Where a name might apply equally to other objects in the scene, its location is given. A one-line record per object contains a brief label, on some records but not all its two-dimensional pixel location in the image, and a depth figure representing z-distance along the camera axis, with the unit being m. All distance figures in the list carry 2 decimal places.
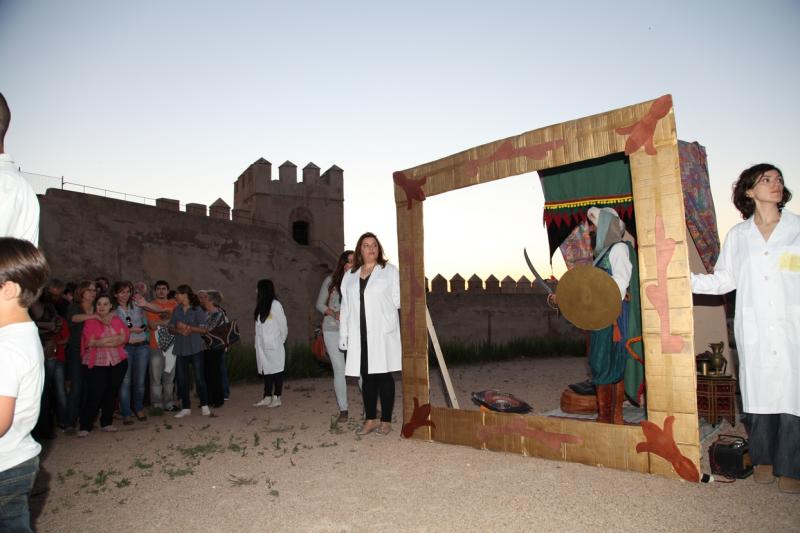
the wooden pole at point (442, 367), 5.33
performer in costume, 4.69
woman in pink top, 6.03
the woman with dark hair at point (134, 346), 6.71
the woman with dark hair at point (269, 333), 7.50
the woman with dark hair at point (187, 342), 7.07
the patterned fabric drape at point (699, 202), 5.87
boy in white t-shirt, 1.88
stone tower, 25.30
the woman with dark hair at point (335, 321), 6.27
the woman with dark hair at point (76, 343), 6.11
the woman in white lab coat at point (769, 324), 3.54
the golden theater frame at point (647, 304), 3.67
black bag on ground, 3.70
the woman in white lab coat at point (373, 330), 5.45
